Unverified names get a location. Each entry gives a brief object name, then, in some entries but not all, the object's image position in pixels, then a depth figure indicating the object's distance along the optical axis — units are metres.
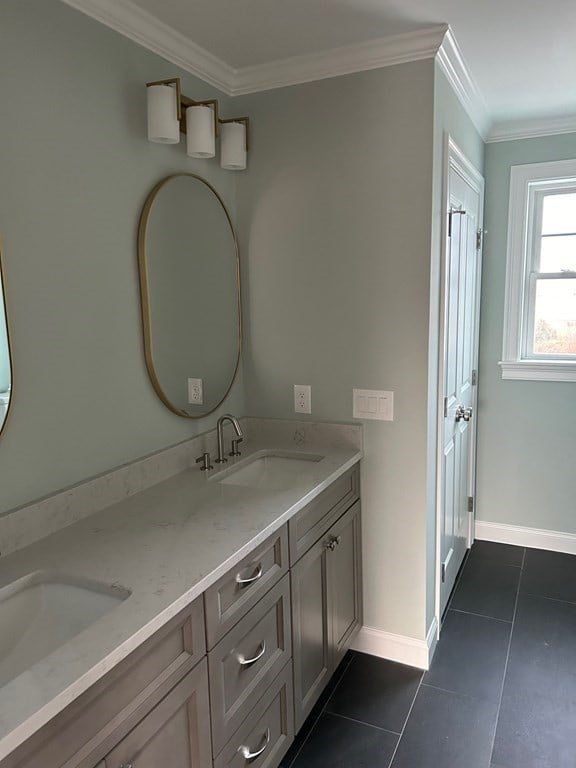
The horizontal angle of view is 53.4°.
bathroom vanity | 1.03
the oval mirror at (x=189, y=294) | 1.98
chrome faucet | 2.18
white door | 2.48
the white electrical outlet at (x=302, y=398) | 2.45
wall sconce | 1.85
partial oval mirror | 1.46
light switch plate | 2.29
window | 3.19
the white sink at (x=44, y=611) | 1.28
